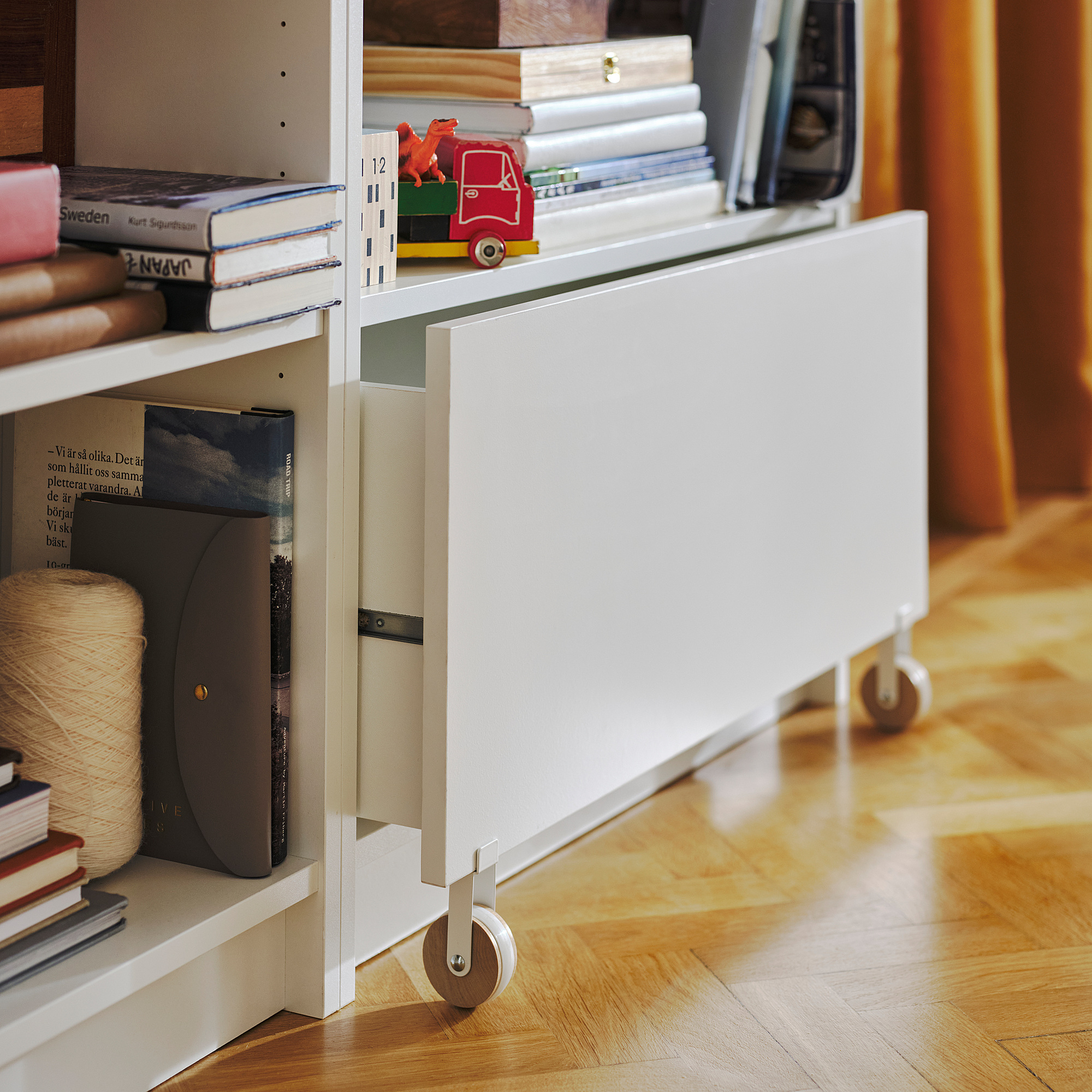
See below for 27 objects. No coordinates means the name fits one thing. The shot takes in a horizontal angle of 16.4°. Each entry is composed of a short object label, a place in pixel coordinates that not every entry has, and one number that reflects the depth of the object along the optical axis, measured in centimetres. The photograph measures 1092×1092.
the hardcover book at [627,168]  238
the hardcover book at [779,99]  257
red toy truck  230
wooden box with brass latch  236
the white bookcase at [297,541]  214
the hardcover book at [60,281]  201
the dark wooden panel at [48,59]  222
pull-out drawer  220
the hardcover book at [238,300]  208
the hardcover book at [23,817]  209
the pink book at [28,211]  201
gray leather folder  218
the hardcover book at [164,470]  219
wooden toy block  221
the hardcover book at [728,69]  255
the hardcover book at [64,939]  208
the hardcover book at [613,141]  236
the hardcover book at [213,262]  207
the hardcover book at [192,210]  207
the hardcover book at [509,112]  236
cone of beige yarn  215
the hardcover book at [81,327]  200
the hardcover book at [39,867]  208
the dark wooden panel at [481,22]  237
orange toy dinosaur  229
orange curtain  327
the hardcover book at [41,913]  208
